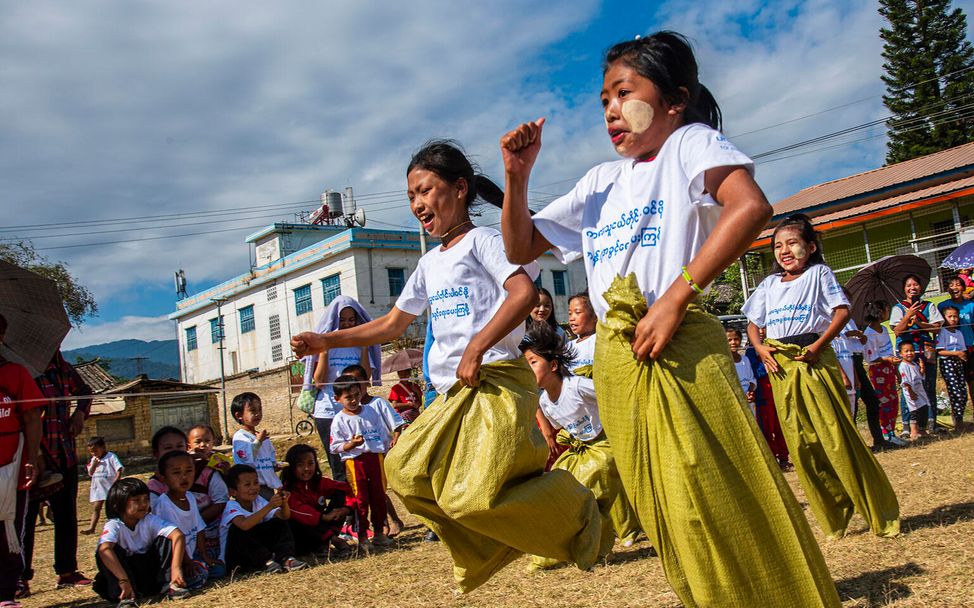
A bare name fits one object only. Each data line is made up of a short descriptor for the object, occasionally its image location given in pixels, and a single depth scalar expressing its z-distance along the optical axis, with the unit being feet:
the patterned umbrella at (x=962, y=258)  40.78
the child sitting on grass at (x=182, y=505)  18.06
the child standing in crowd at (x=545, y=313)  18.51
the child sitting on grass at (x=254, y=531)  18.61
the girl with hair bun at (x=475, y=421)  9.84
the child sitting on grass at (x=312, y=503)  20.26
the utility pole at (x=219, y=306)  138.55
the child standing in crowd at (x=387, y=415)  22.97
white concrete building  118.01
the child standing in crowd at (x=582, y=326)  16.62
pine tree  103.71
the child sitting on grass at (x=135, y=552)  16.58
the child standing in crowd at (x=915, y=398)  32.99
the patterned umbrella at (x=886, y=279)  36.88
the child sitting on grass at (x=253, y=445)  21.75
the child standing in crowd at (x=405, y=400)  30.50
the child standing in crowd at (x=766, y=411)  30.65
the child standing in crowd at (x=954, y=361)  33.01
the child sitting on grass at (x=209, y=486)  19.11
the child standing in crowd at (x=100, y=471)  33.45
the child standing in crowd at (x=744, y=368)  31.76
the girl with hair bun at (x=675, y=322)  6.80
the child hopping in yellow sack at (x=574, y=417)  15.15
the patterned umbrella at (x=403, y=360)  58.47
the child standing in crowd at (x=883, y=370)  32.09
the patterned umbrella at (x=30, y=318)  18.57
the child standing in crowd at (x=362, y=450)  21.31
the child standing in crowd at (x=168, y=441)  21.01
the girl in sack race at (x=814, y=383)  13.94
